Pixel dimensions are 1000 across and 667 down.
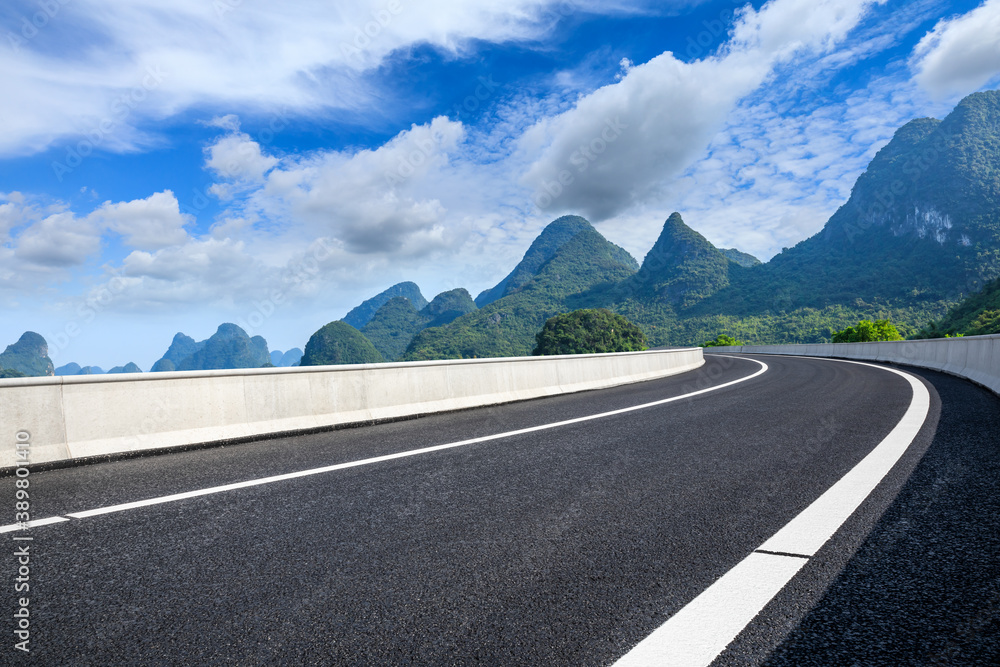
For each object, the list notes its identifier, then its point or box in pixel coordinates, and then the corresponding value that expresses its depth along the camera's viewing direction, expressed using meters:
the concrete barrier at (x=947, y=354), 11.73
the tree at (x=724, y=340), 95.25
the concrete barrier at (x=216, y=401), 5.61
